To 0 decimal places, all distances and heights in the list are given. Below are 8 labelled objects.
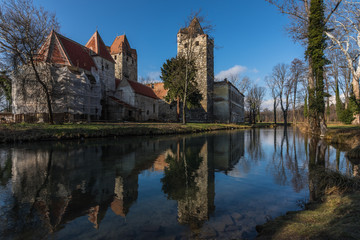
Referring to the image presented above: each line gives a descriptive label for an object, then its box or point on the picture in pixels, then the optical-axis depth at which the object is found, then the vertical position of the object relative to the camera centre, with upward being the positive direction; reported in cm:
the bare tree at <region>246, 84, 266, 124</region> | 5764 +763
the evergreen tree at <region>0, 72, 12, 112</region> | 3162 +601
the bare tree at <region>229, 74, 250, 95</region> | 5978 +1166
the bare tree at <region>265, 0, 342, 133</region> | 1471 +697
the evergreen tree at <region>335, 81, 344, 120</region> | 3208 +346
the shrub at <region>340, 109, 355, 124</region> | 2319 +68
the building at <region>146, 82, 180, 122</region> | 4020 +316
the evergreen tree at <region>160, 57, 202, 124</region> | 2955 +636
